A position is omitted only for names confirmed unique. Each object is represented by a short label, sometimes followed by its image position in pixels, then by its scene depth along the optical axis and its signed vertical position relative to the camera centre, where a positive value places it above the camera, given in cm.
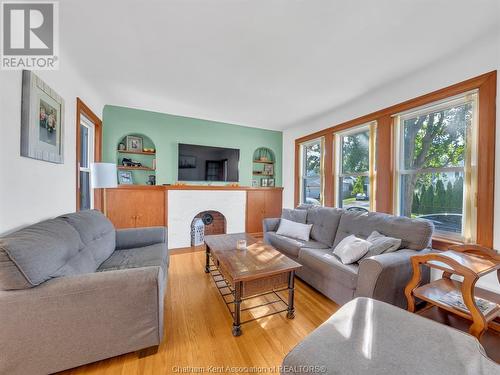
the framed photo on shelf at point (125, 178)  352 +13
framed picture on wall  148 +53
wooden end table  130 -67
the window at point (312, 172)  389 +30
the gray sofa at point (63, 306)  106 -70
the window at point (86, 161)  275 +34
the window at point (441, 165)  194 +26
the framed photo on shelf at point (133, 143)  360 +77
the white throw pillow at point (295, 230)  290 -64
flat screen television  387 +46
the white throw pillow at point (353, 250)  195 -62
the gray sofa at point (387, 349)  80 -71
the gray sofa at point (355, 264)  164 -72
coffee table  159 -71
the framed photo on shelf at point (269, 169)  483 +42
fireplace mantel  337 -37
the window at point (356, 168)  290 +31
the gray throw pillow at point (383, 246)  191 -56
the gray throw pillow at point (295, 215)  317 -46
